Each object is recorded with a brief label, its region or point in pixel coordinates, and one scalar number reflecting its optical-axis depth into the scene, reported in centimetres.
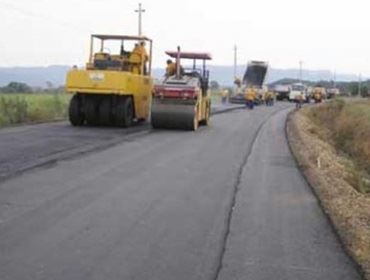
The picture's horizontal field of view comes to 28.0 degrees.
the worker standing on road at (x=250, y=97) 5345
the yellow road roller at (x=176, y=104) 2533
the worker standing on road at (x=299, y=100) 6034
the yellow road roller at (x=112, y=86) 2433
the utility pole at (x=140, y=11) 6838
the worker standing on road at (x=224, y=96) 6315
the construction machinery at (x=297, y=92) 7524
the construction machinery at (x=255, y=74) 6600
